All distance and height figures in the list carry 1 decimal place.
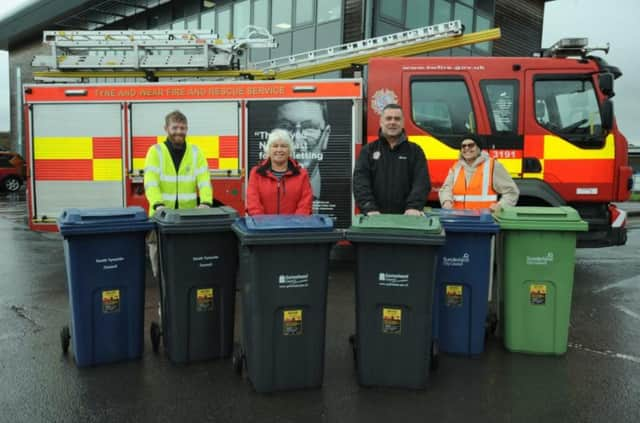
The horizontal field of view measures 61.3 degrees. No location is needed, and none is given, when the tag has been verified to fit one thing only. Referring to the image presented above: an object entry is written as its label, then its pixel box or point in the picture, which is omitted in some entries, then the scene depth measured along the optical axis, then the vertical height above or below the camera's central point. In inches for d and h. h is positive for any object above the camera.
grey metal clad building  534.8 +161.3
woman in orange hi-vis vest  178.2 -8.0
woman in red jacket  152.9 -9.3
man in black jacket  161.3 -5.6
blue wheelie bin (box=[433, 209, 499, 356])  147.4 -34.0
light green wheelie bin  148.9 -31.9
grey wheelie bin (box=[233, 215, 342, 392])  124.1 -33.1
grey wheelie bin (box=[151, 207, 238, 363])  139.5 -33.9
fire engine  230.7 +19.7
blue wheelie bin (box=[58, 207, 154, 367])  136.5 -33.4
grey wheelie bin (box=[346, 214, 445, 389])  126.5 -33.3
